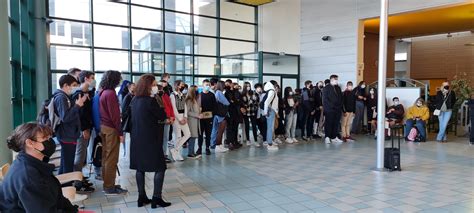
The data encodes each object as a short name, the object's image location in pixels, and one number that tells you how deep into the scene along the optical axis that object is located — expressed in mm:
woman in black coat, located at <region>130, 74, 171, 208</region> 4023
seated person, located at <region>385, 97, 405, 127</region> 9938
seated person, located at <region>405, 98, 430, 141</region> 9648
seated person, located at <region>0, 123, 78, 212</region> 2016
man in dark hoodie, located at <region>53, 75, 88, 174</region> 4207
